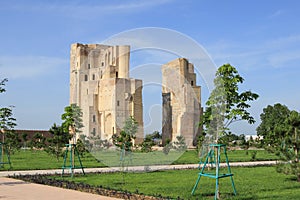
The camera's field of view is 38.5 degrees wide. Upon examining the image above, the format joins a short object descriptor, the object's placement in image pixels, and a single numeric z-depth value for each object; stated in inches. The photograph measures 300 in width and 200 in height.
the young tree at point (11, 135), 901.7
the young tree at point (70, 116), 873.5
